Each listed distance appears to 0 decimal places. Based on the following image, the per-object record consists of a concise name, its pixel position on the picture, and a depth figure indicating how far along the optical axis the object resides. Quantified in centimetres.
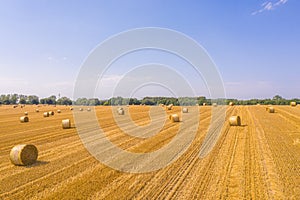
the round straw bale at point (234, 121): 1955
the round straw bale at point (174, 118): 2319
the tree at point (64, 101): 12668
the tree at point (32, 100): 13806
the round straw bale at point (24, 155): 992
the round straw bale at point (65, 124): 2088
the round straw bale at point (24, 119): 2803
